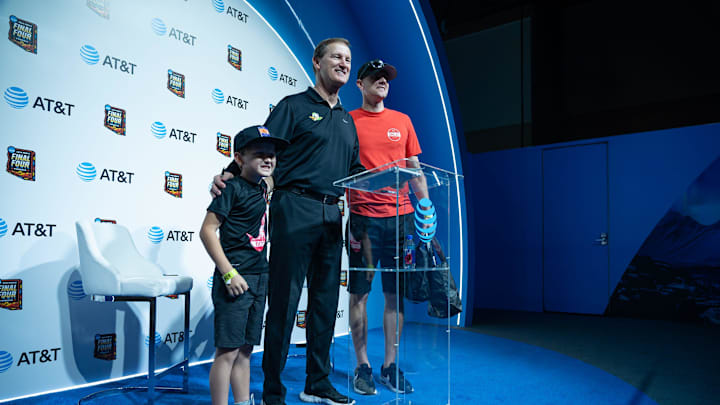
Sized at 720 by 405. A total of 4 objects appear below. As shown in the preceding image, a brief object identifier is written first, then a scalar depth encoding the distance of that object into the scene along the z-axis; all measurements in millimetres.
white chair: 2389
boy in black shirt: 1951
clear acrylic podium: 2055
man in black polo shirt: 2182
